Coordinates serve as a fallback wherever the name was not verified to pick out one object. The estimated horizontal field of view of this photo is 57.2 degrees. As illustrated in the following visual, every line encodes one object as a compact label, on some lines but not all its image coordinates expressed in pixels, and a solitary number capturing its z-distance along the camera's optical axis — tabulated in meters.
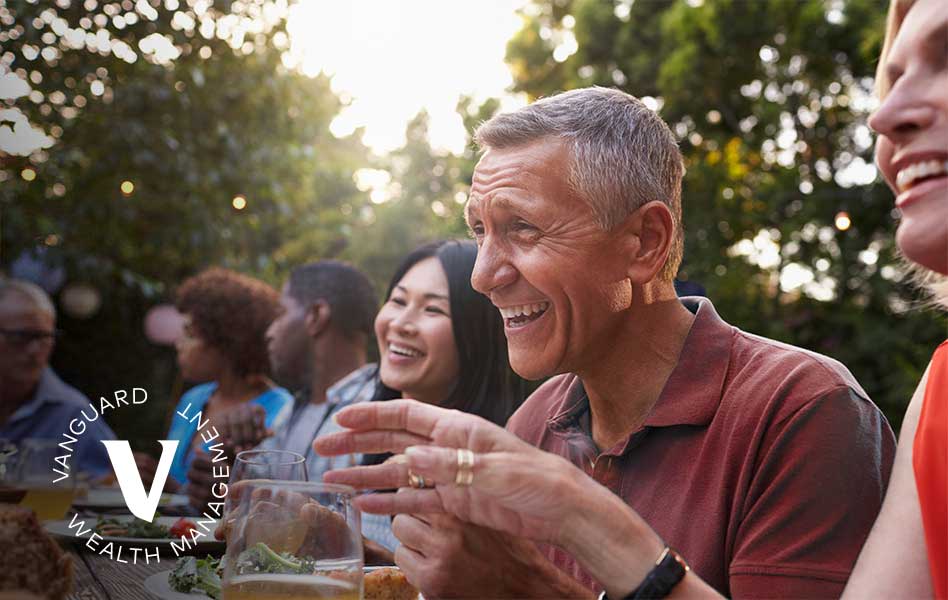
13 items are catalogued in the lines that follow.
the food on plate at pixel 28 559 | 1.05
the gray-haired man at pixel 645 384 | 1.27
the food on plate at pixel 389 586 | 1.35
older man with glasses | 3.63
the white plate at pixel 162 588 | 1.39
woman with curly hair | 4.34
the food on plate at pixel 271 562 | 1.08
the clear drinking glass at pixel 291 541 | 1.08
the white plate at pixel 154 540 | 1.65
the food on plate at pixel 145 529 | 1.82
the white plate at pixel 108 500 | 2.35
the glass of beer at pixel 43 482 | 1.89
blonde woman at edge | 1.08
